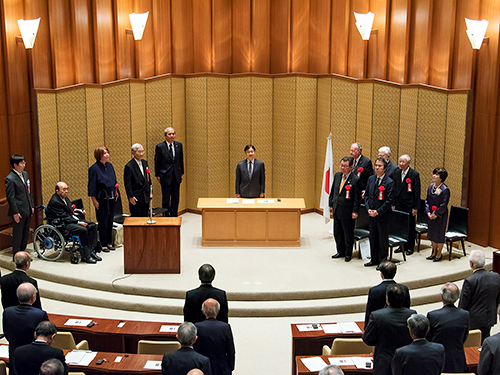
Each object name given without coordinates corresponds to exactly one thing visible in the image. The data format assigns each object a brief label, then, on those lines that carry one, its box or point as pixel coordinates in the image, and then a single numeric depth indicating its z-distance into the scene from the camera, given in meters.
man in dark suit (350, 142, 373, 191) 9.47
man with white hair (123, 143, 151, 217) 9.84
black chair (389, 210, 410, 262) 9.19
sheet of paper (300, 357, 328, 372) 5.23
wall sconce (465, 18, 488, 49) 9.50
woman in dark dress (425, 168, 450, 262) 9.09
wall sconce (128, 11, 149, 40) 10.98
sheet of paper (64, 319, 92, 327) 6.23
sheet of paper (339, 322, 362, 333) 6.06
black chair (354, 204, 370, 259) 9.78
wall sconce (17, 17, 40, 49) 9.55
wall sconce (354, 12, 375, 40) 10.87
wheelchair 9.02
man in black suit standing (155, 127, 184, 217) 10.91
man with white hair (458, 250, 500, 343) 6.26
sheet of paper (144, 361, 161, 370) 5.25
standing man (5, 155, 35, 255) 8.88
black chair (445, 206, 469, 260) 9.49
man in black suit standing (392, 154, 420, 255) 9.52
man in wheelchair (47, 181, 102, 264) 9.05
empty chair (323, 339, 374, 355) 5.58
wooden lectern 8.59
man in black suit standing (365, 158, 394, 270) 8.67
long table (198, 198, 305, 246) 9.91
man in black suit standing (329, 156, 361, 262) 9.03
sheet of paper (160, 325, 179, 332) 6.07
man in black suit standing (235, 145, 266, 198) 10.54
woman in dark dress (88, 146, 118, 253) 9.44
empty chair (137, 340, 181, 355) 5.53
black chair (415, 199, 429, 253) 9.77
